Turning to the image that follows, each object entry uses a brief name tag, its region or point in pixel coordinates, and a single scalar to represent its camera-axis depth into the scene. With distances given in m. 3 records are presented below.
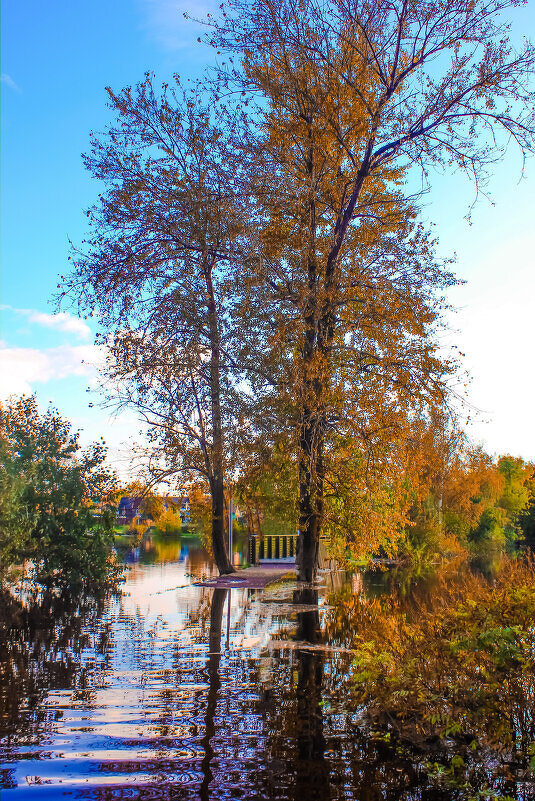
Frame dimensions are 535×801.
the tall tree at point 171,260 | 17.98
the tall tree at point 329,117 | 16.72
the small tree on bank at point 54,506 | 15.11
